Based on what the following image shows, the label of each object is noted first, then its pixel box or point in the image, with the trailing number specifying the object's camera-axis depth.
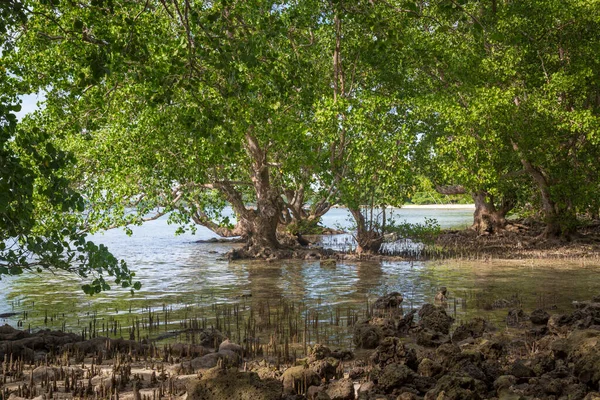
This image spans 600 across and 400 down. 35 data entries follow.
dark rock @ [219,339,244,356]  10.16
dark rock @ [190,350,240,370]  9.25
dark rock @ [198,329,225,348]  11.07
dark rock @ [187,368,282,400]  6.88
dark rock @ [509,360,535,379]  8.20
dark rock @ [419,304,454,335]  12.00
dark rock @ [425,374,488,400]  6.95
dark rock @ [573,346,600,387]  7.41
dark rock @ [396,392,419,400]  7.18
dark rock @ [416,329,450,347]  11.02
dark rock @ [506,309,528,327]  12.97
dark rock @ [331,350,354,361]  9.88
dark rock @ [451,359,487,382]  7.94
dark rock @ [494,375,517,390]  7.56
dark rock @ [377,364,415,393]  7.74
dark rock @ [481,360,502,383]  8.16
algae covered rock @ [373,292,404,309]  15.12
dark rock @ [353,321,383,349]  10.94
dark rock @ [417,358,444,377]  8.45
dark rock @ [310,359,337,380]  8.55
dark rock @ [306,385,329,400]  7.45
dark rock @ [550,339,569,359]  8.91
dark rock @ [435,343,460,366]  8.83
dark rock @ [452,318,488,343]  11.41
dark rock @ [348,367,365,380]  8.81
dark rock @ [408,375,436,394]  7.78
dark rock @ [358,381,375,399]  7.63
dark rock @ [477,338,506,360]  9.34
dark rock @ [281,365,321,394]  7.93
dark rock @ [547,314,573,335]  11.31
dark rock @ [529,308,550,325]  12.65
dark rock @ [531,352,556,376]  8.40
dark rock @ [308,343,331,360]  9.38
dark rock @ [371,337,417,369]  9.30
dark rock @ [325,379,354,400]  7.55
